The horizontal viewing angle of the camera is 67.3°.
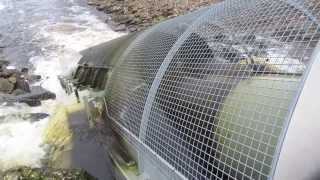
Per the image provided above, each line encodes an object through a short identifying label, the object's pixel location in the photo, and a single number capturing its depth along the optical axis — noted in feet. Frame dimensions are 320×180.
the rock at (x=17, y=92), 19.66
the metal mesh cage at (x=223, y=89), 5.89
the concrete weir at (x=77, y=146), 12.28
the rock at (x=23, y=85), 20.13
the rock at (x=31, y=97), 18.51
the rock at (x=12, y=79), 20.45
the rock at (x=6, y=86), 19.86
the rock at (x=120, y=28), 28.11
